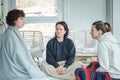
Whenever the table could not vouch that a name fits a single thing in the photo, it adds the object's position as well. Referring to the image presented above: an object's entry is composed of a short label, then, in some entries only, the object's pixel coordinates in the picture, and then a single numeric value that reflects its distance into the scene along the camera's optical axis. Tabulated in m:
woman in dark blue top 3.50
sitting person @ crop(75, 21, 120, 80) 2.42
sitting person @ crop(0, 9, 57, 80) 2.85
